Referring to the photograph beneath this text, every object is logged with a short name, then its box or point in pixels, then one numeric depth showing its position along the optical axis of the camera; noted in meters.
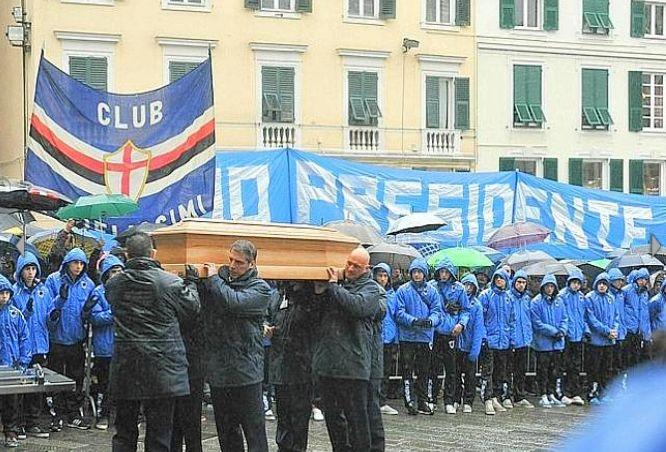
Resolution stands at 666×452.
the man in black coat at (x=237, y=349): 8.90
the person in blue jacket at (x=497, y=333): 15.51
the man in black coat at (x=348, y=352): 9.34
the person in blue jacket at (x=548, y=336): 16.02
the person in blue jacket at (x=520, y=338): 15.68
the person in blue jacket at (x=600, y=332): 16.50
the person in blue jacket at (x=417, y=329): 14.66
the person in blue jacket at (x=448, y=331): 14.82
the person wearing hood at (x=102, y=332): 12.54
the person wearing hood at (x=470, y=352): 15.14
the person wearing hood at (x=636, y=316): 17.11
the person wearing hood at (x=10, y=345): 11.57
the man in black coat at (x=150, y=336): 8.52
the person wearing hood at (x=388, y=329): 14.54
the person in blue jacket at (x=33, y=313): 12.15
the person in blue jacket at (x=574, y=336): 16.34
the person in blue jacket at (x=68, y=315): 12.57
